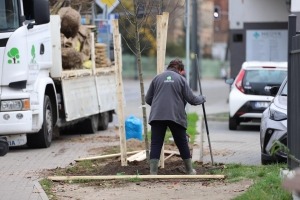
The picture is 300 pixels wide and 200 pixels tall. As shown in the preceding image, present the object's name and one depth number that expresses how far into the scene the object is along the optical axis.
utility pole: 44.41
